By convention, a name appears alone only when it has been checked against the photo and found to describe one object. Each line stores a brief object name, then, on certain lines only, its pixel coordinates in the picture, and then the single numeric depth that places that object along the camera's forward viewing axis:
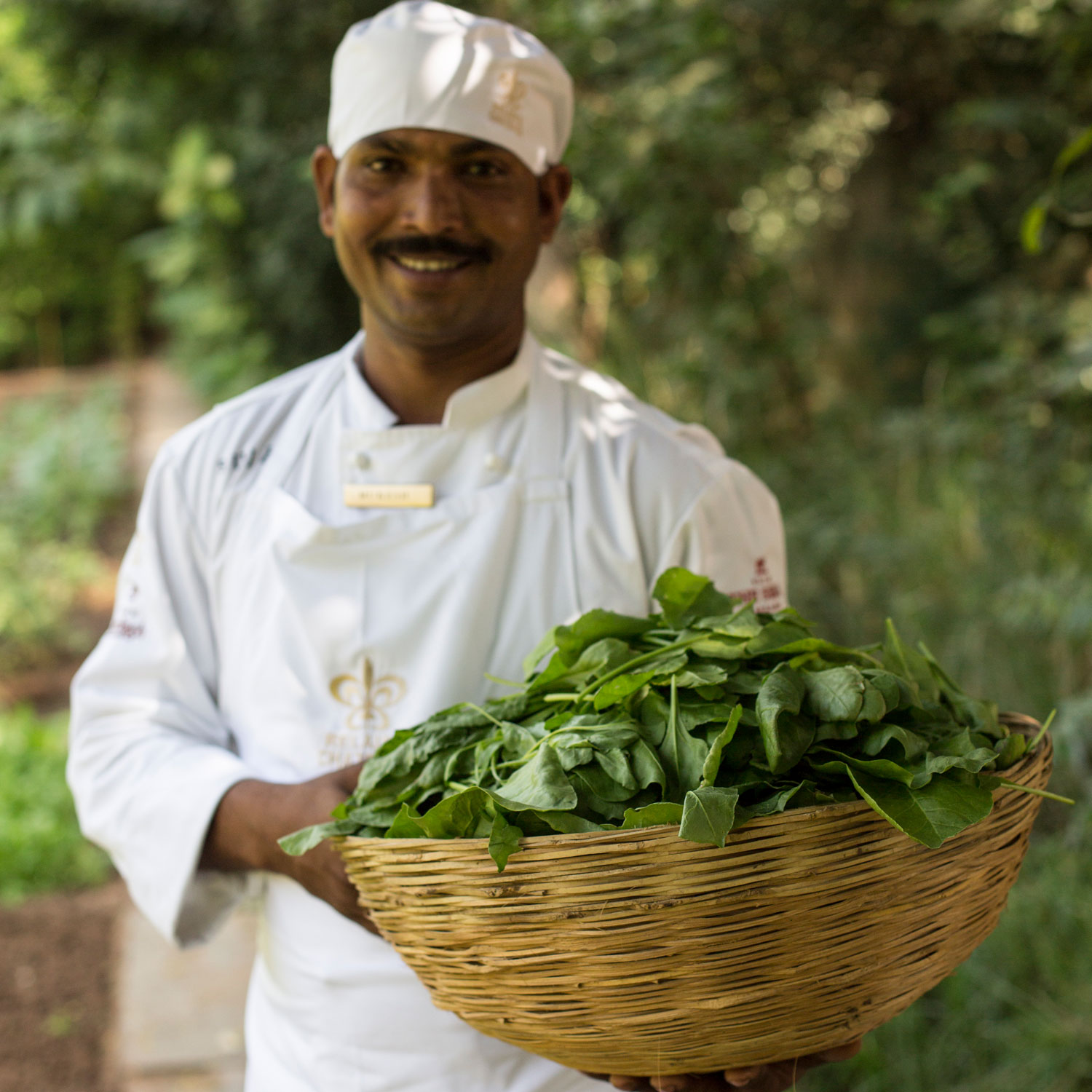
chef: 1.76
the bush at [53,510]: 7.22
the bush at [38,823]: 4.93
